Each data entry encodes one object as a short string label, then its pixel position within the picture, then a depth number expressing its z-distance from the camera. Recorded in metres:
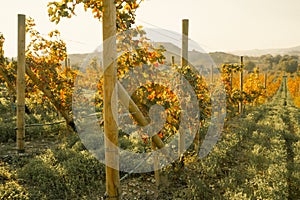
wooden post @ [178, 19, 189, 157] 5.23
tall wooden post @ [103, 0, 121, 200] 2.62
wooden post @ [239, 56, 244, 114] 12.95
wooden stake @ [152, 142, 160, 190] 4.50
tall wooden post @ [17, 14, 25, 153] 5.84
